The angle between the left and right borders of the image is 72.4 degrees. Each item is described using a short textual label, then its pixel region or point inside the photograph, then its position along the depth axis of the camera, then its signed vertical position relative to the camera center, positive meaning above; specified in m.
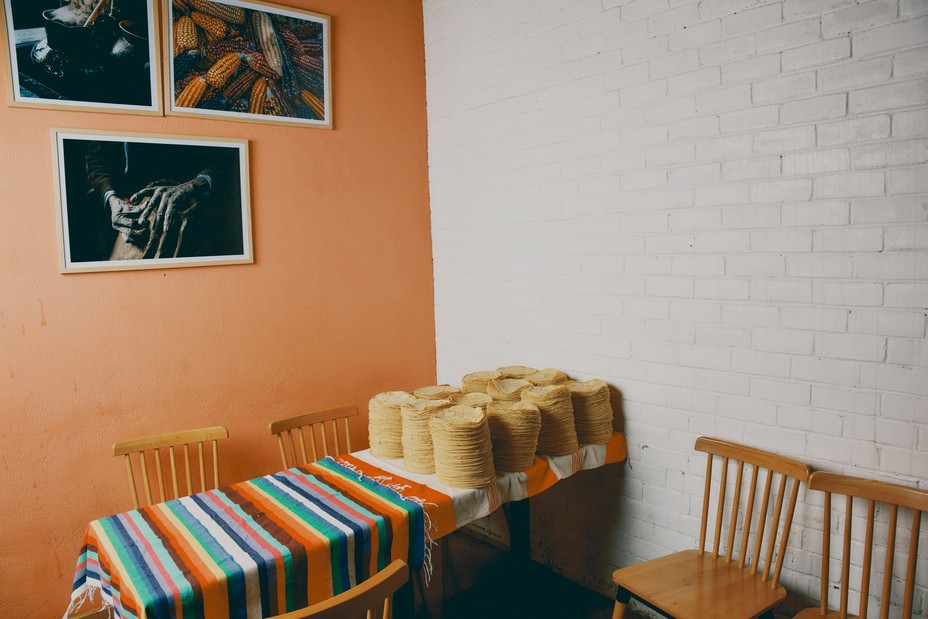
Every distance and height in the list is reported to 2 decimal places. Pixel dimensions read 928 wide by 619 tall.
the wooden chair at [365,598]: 1.49 -0.83
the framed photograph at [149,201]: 2.74 +0.25
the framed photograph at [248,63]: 2.96 +0.95
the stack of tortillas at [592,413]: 2.84 -0.72
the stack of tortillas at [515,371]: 3.16 -0.60
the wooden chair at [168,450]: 2.72 -0.87
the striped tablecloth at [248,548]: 1.82 -0.92
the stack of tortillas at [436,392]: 2.84 -0.63
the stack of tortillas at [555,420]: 2.69 -0.71
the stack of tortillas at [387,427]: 2.73 -0.74
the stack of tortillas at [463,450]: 2.38 -0.74
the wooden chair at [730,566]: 2.19 -1.20
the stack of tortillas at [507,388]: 2.87 -0.63
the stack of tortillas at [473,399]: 2.76 -0.65
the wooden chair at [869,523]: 2.02 -0.90
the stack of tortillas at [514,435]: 2.56 -0.74
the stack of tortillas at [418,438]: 2.55 -0.74
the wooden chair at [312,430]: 3.03 -0.90
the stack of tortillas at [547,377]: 3.00 -0.60
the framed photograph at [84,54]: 2.59 +0.86
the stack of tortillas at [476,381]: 3.10 -0.63
